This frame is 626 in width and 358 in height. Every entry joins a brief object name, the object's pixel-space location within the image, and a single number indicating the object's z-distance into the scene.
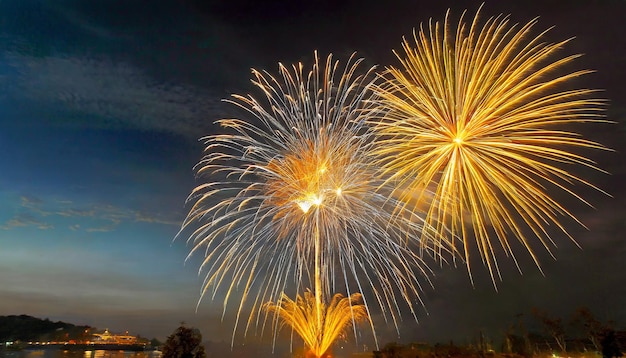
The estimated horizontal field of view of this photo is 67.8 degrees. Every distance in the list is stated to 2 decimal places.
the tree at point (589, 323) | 74.38
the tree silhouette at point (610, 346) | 48.25
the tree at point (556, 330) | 81.50
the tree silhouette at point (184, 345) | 25.47
